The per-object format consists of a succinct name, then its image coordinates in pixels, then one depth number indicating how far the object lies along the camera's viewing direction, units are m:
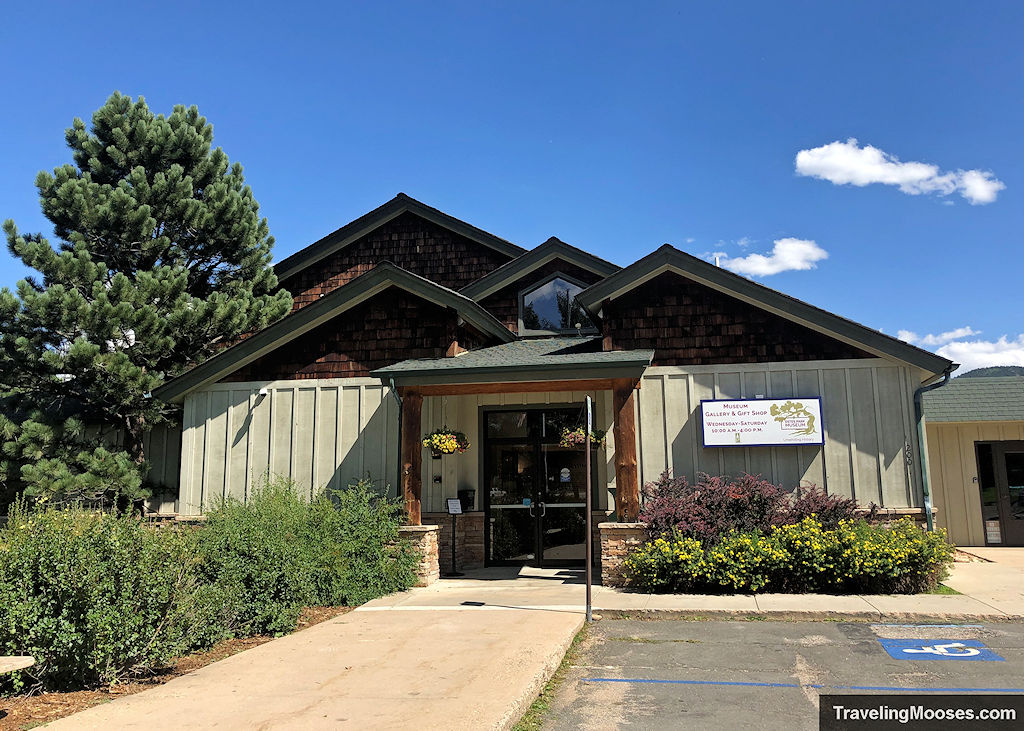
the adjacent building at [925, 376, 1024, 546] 15.59
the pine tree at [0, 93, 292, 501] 13.95
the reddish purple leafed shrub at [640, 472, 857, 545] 10.70
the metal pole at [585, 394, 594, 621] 8.80
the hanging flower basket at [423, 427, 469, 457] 11.99
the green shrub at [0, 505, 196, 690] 5.88
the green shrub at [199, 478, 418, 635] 8.29
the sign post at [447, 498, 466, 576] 12.80
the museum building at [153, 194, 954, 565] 11.77
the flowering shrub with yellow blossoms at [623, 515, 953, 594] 9.82
